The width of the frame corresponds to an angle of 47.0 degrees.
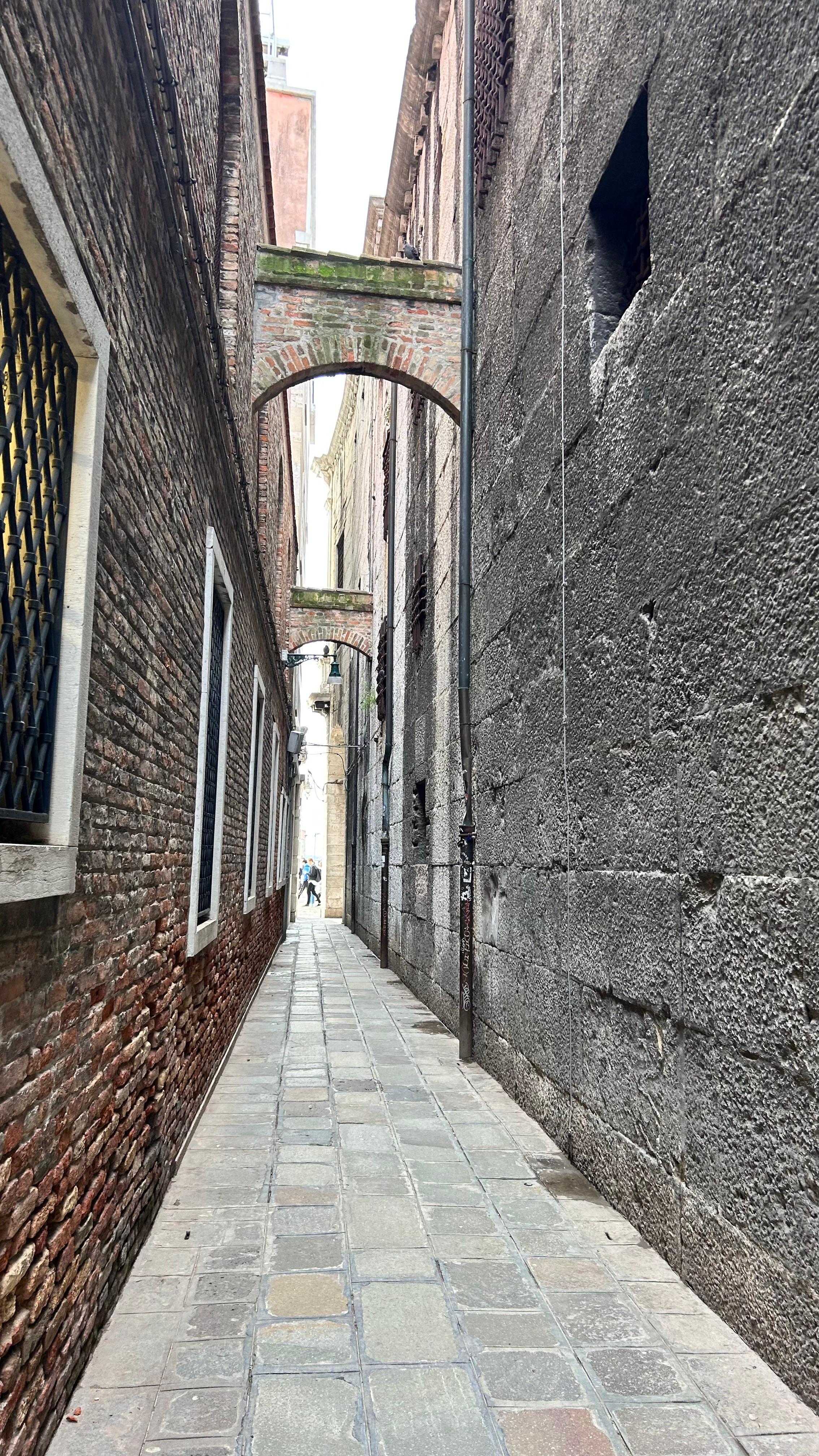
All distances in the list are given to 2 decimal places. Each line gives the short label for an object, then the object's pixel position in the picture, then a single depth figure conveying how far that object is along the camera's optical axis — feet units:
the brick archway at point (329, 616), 53.31
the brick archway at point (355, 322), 24.75
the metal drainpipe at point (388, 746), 38.06
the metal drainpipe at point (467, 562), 19.33
